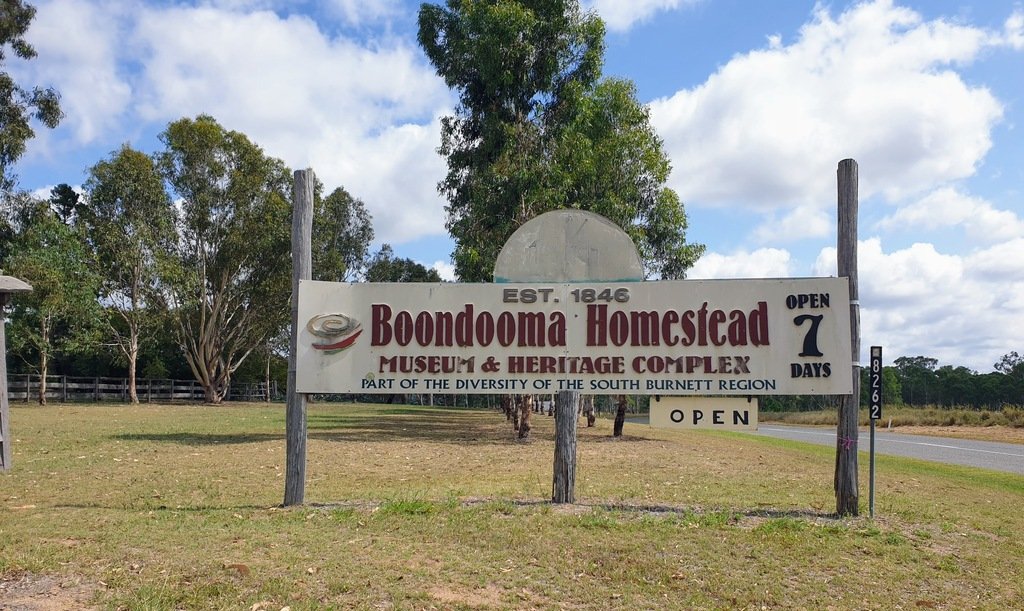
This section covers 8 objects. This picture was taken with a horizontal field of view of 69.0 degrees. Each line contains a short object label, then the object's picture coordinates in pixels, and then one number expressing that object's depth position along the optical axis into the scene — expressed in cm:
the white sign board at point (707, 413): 794
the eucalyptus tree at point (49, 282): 2927
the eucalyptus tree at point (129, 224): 3625
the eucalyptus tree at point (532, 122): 1922
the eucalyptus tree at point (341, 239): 4425
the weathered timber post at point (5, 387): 1063
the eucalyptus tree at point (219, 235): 3772
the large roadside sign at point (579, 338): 793
